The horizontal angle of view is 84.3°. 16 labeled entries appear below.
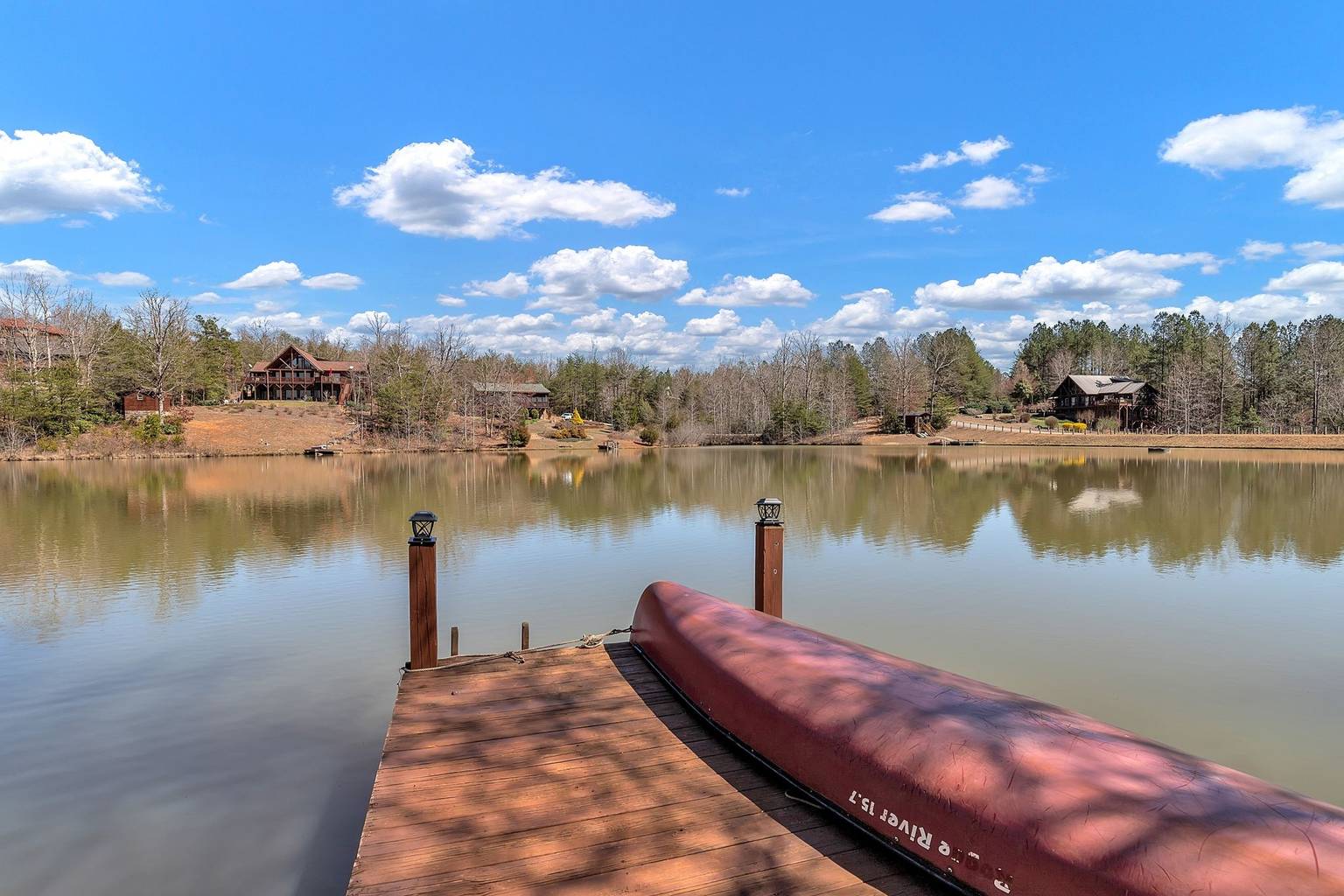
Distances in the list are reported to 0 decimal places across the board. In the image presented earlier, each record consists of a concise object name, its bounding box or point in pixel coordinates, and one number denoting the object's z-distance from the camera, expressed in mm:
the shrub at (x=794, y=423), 71375
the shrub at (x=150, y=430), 48281
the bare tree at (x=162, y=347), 54156
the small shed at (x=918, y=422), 72625
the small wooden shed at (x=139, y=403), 54125
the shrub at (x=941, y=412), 71688
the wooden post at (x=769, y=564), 7371
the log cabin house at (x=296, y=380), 74500
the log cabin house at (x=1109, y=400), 72500
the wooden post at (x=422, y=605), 6277
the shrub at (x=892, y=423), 74062
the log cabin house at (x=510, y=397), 67625
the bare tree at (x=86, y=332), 52938
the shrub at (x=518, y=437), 61844
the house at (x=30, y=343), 53062
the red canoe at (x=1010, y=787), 2549
